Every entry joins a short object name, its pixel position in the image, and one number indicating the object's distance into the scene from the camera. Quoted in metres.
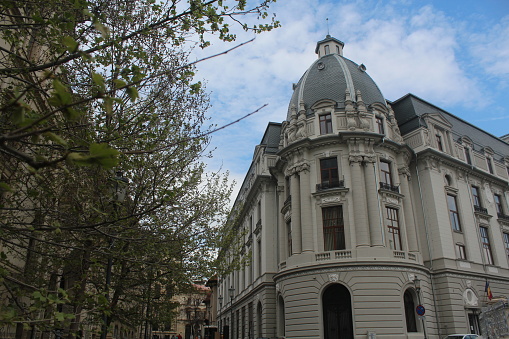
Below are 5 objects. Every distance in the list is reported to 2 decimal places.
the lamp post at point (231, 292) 34.85
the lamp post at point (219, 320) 56.62
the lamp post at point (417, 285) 22.56
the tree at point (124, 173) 5.16
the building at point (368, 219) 26.48
